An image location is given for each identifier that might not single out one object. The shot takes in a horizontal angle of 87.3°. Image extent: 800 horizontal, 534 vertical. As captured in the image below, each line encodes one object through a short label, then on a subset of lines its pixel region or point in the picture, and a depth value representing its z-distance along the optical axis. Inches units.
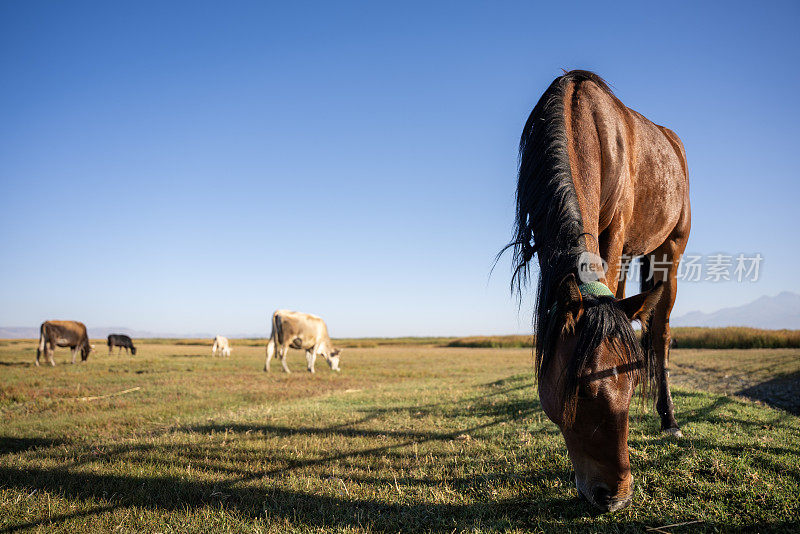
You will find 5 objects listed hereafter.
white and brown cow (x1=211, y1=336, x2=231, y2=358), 1592.0
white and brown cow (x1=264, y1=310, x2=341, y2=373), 874.1
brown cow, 1028.5
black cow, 1430.9
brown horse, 97.8
